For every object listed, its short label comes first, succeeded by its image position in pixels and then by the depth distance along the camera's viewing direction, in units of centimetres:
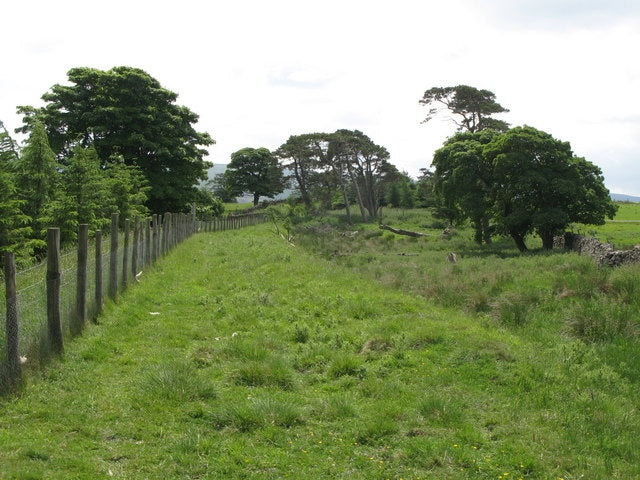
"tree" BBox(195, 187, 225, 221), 4444
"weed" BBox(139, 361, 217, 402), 714
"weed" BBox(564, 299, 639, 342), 1136
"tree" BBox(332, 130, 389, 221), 5888
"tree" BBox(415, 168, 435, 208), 5856
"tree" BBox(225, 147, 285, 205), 8900
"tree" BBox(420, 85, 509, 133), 4266
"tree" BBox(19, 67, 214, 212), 3641
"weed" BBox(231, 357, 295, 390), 794
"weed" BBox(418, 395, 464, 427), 673
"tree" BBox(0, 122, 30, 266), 1196
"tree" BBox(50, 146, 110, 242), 1575
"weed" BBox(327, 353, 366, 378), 849
